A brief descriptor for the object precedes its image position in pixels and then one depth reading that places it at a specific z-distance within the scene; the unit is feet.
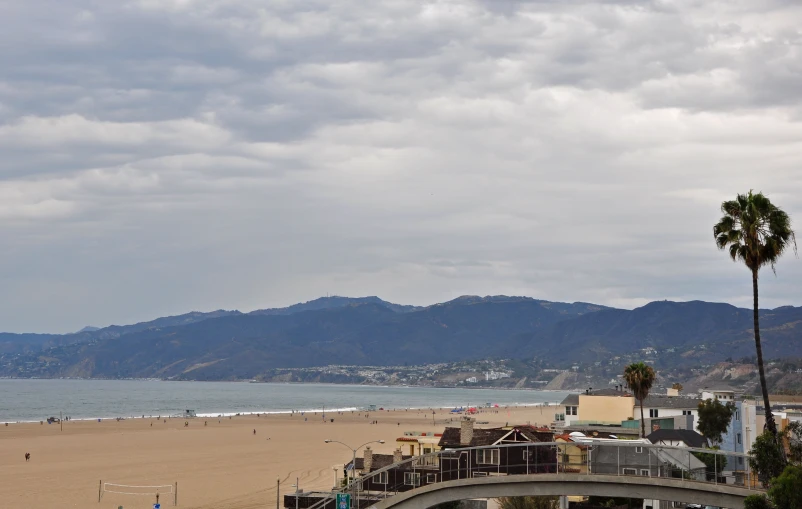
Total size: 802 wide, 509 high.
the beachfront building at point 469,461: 116.47
